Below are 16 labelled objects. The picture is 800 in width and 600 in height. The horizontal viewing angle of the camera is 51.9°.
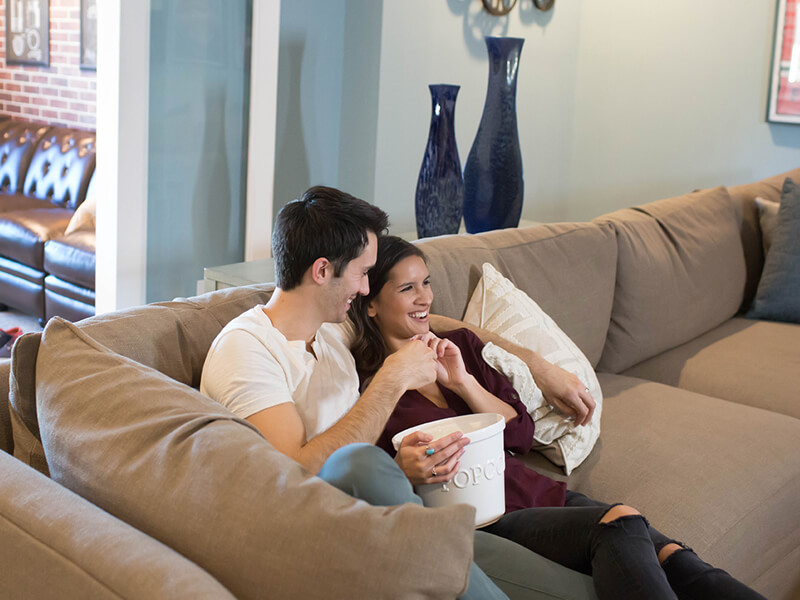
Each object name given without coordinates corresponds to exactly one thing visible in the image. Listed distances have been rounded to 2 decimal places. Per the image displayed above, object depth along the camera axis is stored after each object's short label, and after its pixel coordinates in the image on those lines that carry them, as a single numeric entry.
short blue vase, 2.84
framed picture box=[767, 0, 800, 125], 3.59
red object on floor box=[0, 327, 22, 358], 3.21
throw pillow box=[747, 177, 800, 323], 2.96
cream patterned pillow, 1.83
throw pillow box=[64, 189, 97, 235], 4.01
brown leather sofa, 3.75
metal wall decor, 3.49
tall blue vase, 2.98
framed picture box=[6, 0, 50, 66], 5.22
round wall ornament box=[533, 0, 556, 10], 3.79
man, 1.39
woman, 1.29
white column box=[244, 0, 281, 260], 2.80
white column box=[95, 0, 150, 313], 2.45
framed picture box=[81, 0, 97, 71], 4.92
